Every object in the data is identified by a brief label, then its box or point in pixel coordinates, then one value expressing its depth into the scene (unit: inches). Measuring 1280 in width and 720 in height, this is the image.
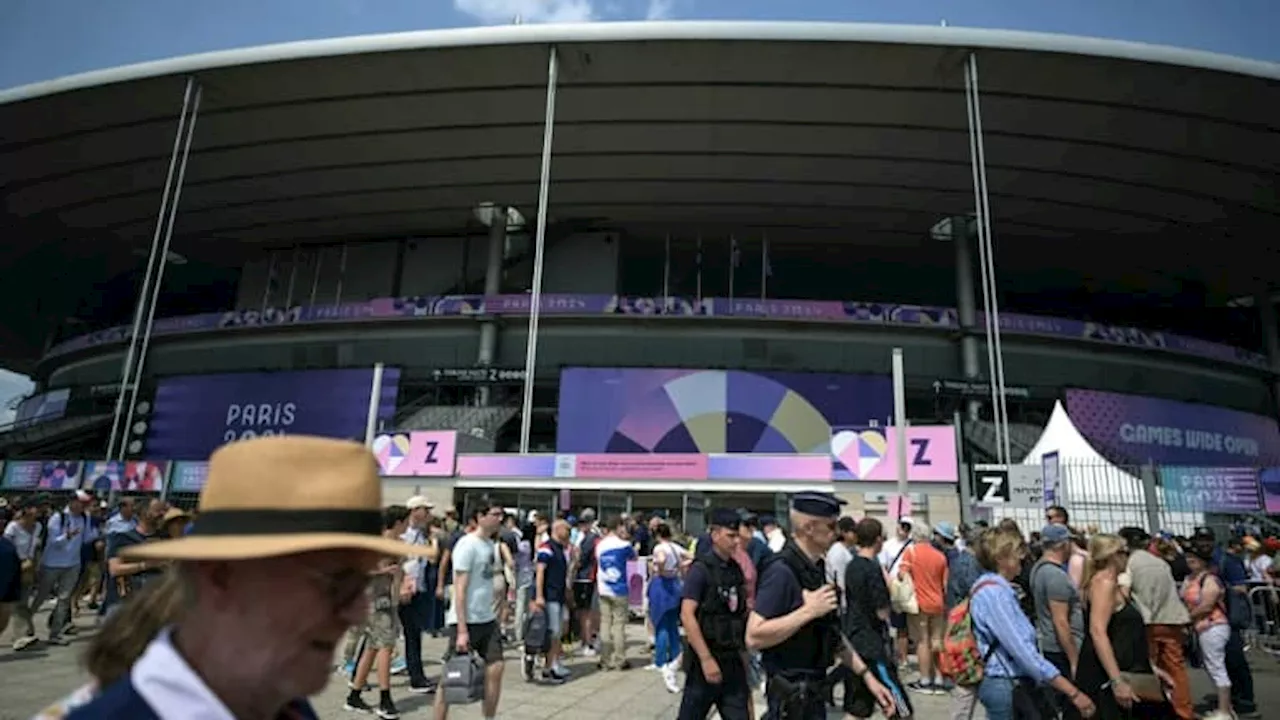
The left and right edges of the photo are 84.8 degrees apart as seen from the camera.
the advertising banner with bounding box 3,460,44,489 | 1073.5
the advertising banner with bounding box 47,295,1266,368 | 1222.9
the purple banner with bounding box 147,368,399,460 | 1224.2
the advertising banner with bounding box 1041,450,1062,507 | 518.0
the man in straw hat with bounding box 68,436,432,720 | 42.2
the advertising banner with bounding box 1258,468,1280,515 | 576.4
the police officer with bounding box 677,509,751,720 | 167.9
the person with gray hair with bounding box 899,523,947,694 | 332.2
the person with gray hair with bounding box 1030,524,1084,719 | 183.6
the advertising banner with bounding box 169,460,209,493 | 974.4
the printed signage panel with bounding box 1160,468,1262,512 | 551.5
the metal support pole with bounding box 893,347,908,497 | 542.8
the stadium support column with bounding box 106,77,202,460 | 997.2
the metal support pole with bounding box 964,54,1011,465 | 891.4
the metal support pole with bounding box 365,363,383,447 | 711.7
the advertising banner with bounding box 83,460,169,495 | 923.4
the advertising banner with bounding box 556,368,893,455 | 1133.1
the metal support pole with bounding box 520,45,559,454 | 877.2
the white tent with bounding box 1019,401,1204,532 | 548.1
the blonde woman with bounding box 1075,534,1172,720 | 166.4
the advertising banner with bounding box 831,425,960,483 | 669.9
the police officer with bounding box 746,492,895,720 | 143.1
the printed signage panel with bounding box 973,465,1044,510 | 457.1
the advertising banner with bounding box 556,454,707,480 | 845.2
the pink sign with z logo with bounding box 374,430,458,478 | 864.3
